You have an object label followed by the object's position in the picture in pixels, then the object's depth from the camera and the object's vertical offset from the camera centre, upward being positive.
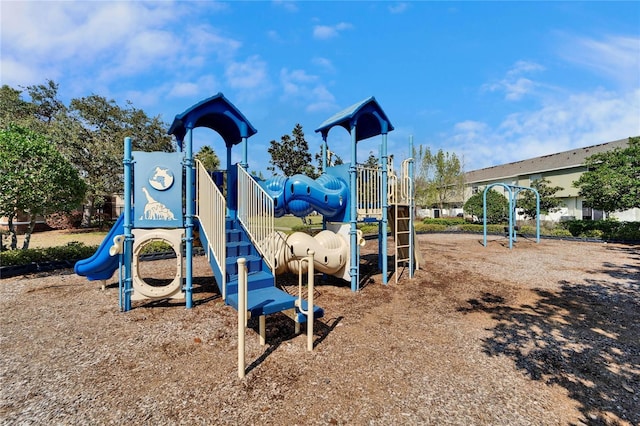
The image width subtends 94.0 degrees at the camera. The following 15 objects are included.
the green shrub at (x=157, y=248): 10.83 -1.17
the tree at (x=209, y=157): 26.83 +5.43
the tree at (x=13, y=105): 22.95 +9.02
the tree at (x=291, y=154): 22.80 +4.67
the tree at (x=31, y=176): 7.62 +1.15
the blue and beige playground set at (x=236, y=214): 5.13 +0.04
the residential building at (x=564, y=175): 24.79 +3.53
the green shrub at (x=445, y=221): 24.82 -0.72
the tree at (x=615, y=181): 13.11 +1.38
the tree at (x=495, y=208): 21.81 +0.36
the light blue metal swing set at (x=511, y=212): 13.27 +0.00
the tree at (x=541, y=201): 21.23 +0.80
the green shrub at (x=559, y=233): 17.00 -1.26
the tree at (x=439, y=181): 28.84 +3.18
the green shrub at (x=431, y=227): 21.55 -1.06
